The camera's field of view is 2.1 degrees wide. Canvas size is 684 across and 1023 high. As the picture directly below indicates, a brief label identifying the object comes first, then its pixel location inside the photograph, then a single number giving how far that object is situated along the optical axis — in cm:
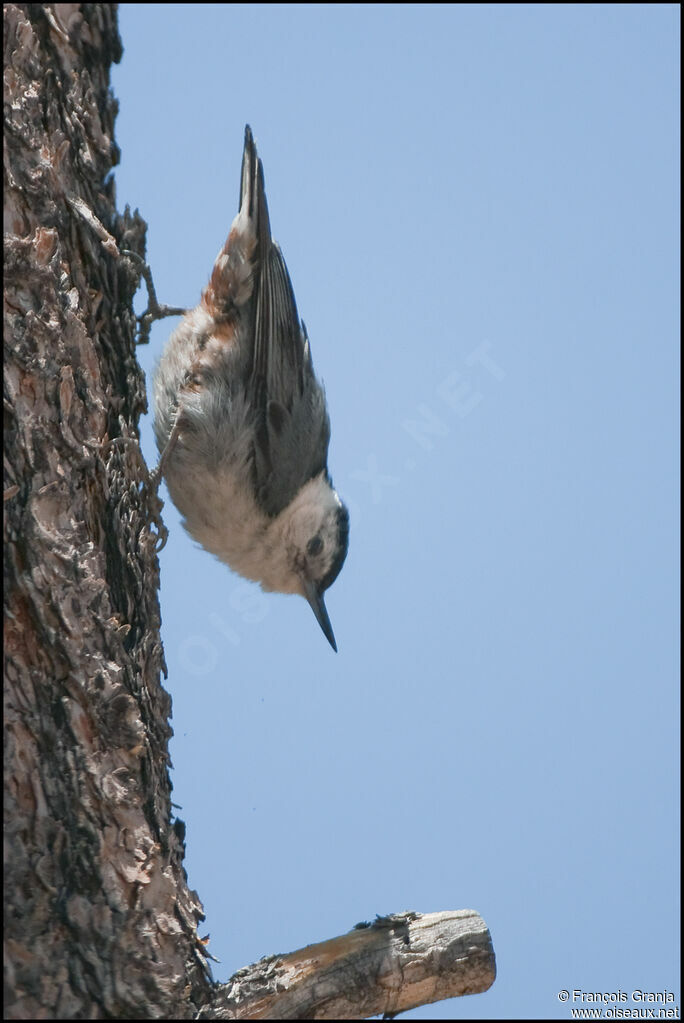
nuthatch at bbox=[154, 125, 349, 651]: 484
